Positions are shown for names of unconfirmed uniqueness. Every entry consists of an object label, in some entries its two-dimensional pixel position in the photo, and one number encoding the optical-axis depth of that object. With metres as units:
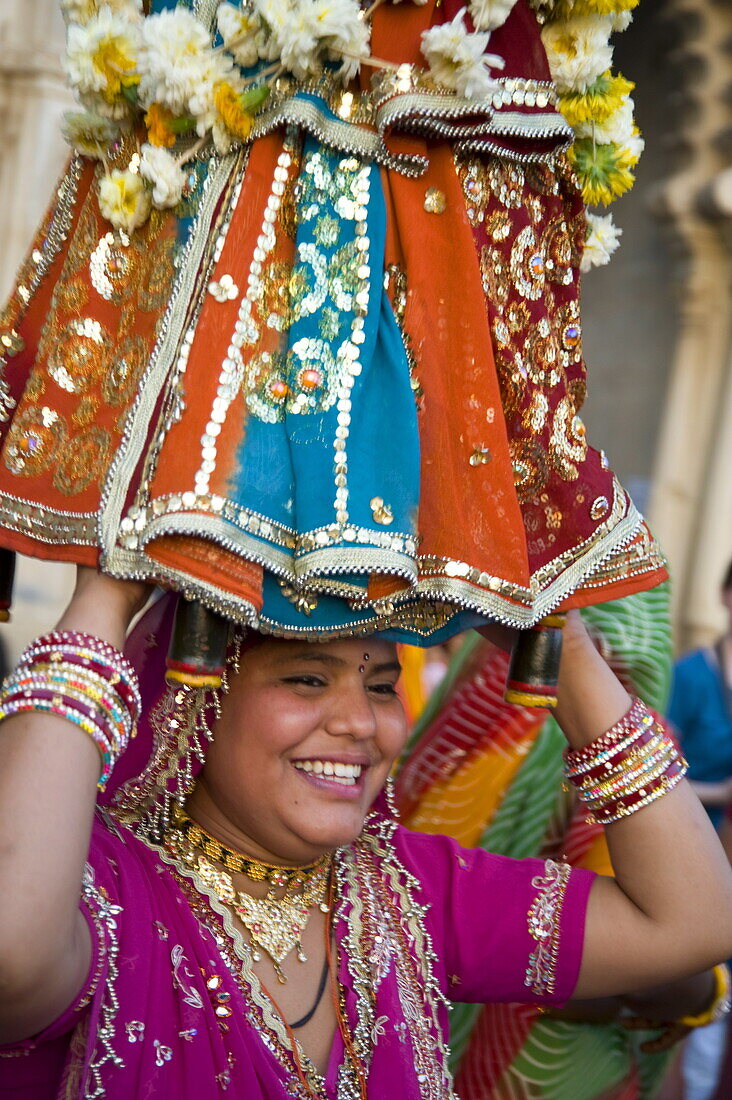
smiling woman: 1.36
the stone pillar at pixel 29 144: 3.03
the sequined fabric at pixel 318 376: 1.38
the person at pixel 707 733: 2.40
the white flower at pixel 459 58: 1.40
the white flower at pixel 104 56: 1.42
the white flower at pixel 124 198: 1.43
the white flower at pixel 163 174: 1.42
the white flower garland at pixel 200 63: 1.39
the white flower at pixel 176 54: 1.39
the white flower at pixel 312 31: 1.38
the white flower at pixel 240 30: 1.40
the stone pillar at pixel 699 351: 5.87
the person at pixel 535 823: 1.78
